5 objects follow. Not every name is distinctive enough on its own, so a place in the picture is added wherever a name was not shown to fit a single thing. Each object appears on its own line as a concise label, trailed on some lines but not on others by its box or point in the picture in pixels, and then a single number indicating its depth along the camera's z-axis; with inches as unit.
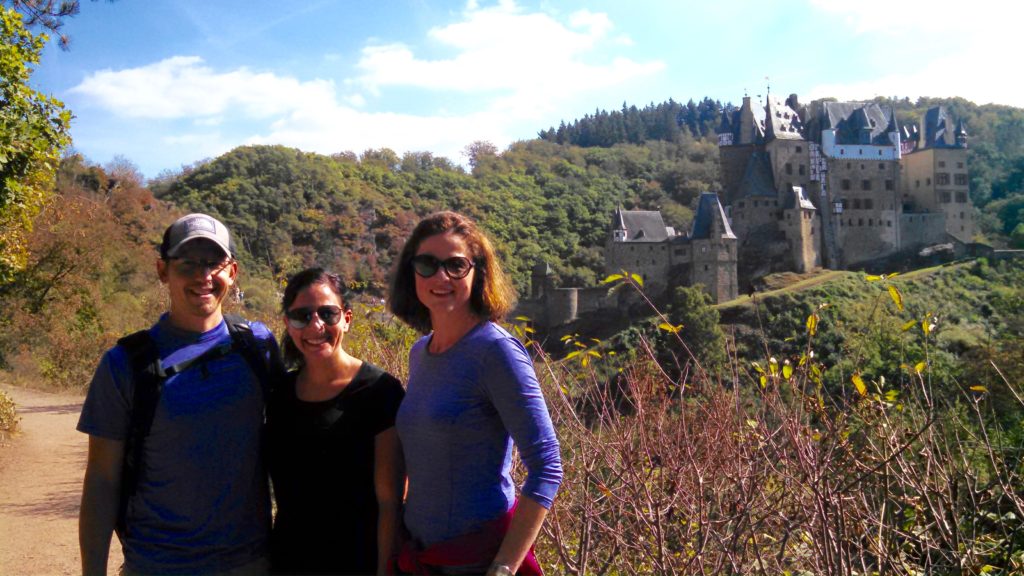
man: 99.3
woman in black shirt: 103.1
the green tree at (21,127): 257.0
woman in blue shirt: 87.6
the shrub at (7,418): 365.4
